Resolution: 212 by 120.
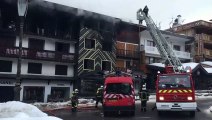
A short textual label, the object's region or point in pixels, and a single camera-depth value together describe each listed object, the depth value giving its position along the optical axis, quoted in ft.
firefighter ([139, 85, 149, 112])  66.95
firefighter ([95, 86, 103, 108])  78.84
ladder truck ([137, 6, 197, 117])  55.67
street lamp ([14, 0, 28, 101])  42.45
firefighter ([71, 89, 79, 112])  70.74
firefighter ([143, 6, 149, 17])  126.31
